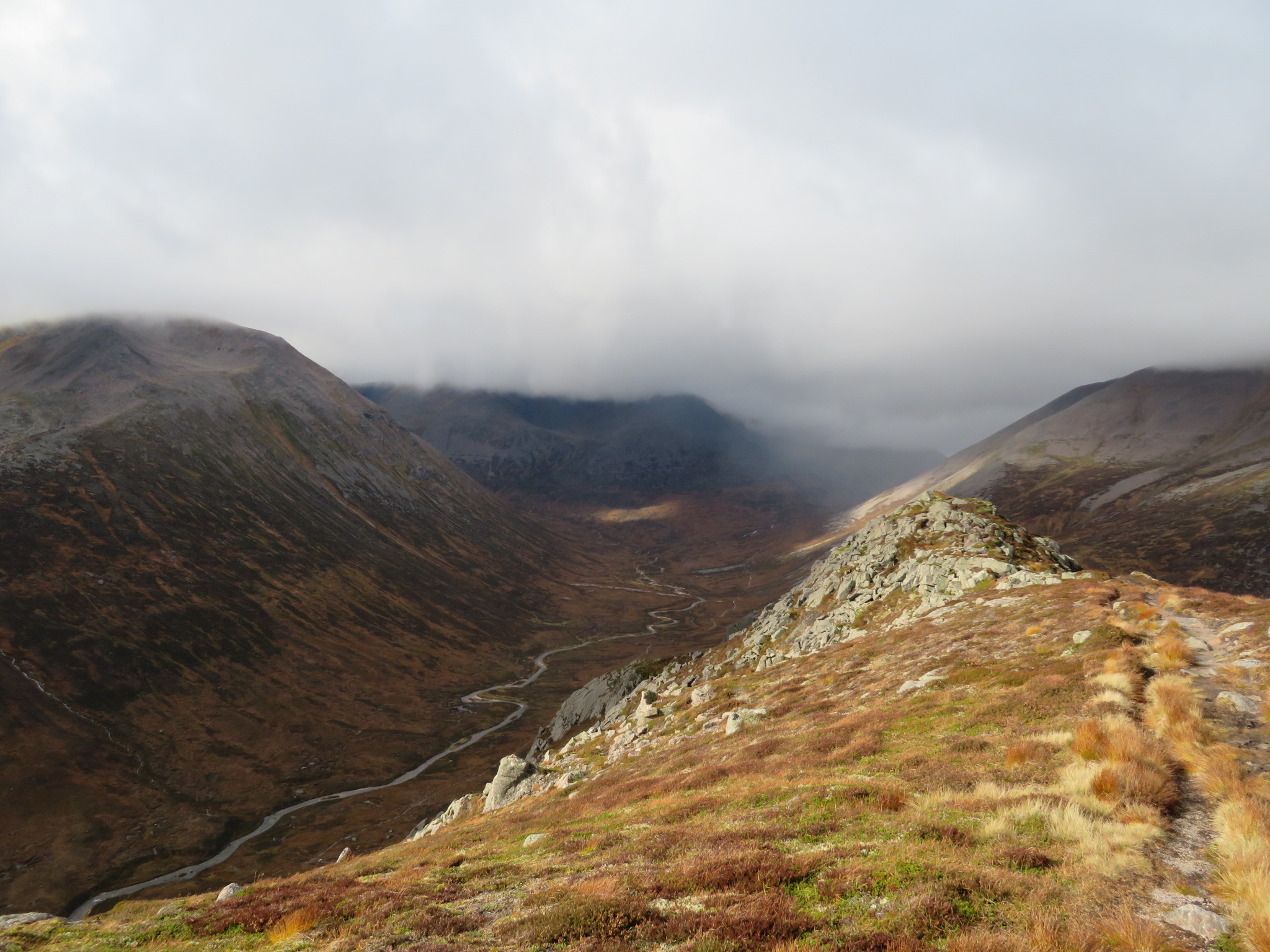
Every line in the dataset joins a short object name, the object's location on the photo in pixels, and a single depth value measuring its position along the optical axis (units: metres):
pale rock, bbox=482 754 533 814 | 41.50
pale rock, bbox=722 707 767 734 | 31.50
